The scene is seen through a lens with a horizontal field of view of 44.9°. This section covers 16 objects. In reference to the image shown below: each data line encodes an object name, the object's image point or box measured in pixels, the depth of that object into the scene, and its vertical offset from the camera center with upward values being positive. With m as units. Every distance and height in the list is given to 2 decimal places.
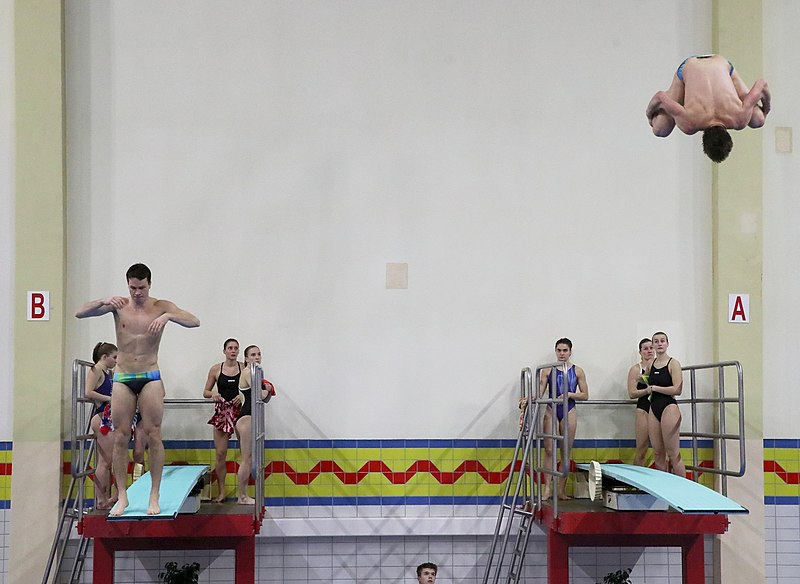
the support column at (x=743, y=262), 9.30 +0.37
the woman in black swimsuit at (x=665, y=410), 8.71 -1.00
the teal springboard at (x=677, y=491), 7.39 -1.51
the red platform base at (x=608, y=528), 7.79 -1.84
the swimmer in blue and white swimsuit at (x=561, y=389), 8.91 -0.84
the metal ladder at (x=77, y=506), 8.59 -1.89
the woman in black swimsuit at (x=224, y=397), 8.77 -0.88
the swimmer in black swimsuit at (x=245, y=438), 8.59 -1.24
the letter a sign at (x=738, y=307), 9.45 -0.07
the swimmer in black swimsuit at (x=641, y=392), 9.09 -0.87
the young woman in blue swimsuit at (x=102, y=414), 8.25 -0.99
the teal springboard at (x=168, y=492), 7.20 -1.51
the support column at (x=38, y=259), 9.01 +0.39
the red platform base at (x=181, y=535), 7.64 -1.90
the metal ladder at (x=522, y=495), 8.42 -1.81
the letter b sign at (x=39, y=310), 9.13 -0.09
